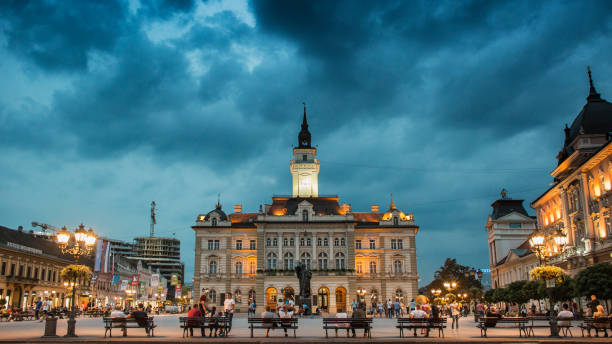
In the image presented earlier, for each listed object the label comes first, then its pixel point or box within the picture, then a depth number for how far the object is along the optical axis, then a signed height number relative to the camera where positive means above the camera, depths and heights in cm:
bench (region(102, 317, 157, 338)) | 2103 -124
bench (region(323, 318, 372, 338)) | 2070 -139
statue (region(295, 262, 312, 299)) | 4788 +72
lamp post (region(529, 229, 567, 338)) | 2142 +198
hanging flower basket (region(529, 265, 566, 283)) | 2425 +52
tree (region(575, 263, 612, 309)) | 3209 +12
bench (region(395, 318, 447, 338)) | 2159 -146
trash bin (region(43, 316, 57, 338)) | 2062 -142
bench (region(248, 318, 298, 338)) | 2116 -133
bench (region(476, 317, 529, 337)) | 2180 -154
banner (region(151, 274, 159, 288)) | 9510 +169
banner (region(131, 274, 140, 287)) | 6888 +125
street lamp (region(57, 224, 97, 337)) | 2456 +257
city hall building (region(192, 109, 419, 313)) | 7606 +493
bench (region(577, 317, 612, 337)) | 2105 -162
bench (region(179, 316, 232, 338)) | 2059 -129
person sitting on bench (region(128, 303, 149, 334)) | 2181 -111
